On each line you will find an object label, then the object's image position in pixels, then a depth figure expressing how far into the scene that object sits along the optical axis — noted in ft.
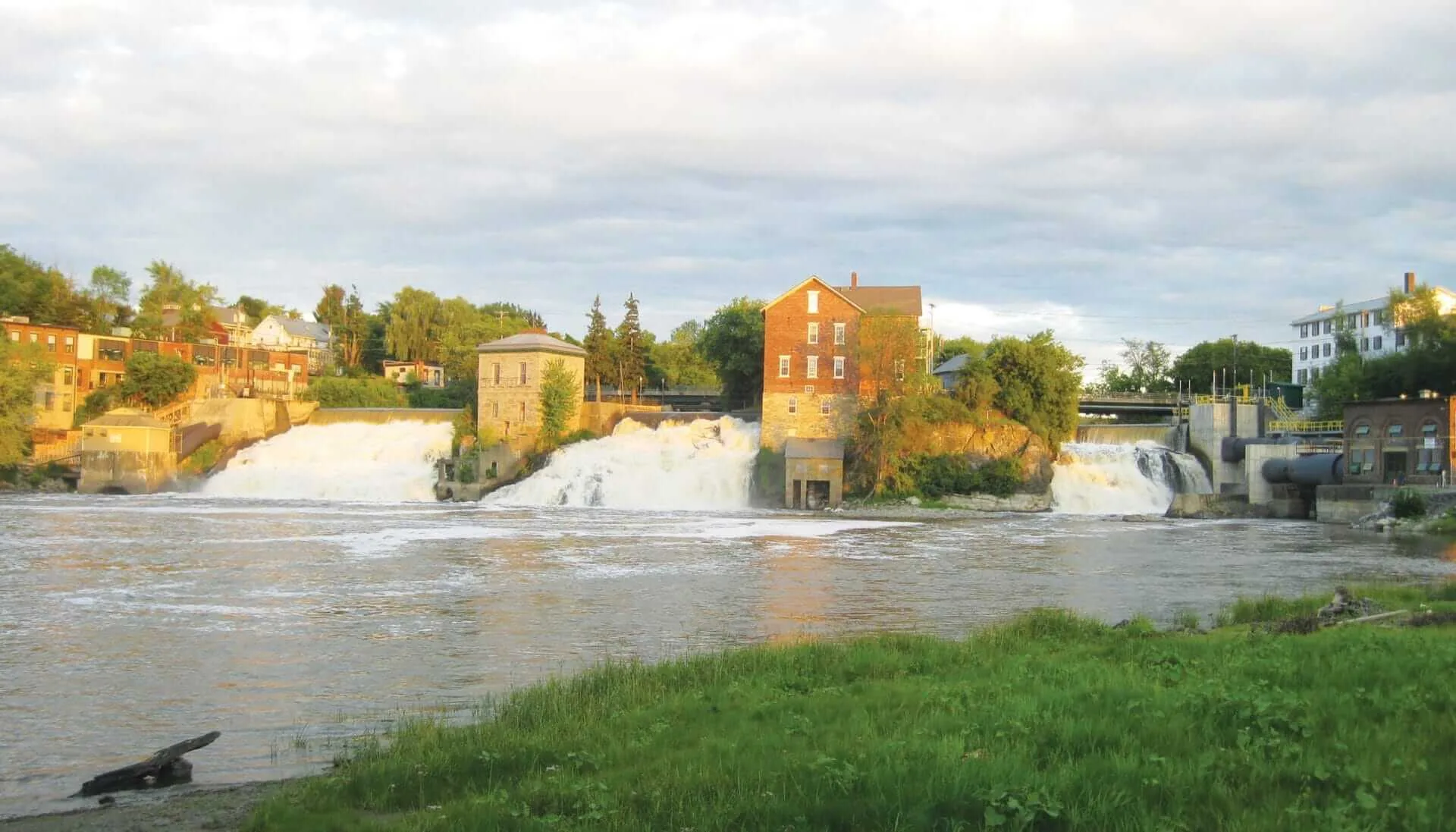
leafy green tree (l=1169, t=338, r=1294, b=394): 350.23
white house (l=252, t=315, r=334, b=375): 379.14
